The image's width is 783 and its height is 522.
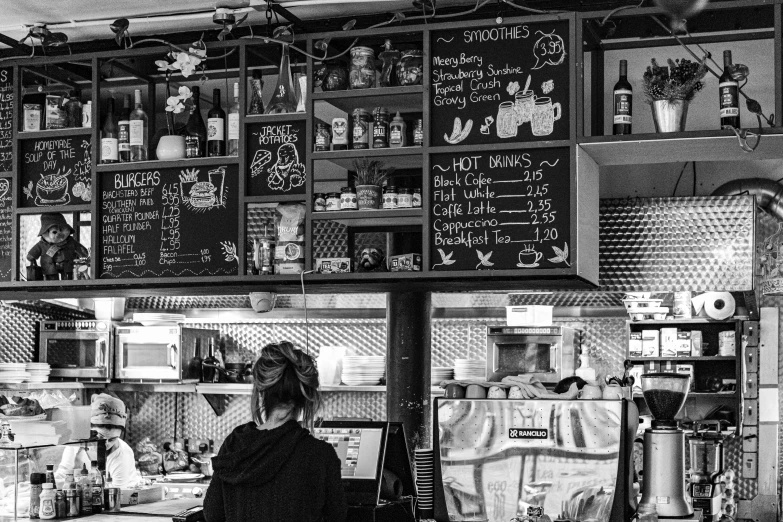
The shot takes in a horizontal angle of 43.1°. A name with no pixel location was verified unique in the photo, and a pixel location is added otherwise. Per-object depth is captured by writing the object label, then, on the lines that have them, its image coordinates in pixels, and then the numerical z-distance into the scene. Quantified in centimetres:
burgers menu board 510
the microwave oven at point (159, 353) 795
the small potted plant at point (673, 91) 441
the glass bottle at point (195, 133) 520
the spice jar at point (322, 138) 491
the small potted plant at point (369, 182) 482
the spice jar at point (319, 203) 488
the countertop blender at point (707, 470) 516
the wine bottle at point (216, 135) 517
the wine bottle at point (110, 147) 532
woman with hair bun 342
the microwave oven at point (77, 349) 814
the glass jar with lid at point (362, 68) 485
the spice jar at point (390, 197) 476
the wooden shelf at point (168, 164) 509
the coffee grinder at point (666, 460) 428
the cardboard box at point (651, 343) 767
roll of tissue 756
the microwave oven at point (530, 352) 752
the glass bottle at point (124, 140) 530
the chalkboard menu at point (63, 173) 542
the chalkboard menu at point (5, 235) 557
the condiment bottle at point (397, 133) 478
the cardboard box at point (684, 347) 768
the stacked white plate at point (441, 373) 771
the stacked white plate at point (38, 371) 792
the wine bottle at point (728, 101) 431
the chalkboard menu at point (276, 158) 493
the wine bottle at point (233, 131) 509
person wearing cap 654
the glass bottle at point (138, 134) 527
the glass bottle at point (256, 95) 508
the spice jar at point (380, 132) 480
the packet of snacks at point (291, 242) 491
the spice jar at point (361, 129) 484
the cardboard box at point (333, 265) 480
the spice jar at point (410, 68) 476
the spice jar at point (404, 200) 474
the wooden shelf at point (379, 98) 474
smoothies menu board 452
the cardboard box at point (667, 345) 768
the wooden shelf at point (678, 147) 429
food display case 481
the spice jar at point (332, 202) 486
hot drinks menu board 446
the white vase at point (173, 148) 524
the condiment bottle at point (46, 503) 479
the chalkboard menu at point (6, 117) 562
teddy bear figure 542
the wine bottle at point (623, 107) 449
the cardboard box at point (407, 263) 468
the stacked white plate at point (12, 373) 769
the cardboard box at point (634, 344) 770
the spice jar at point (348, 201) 484
